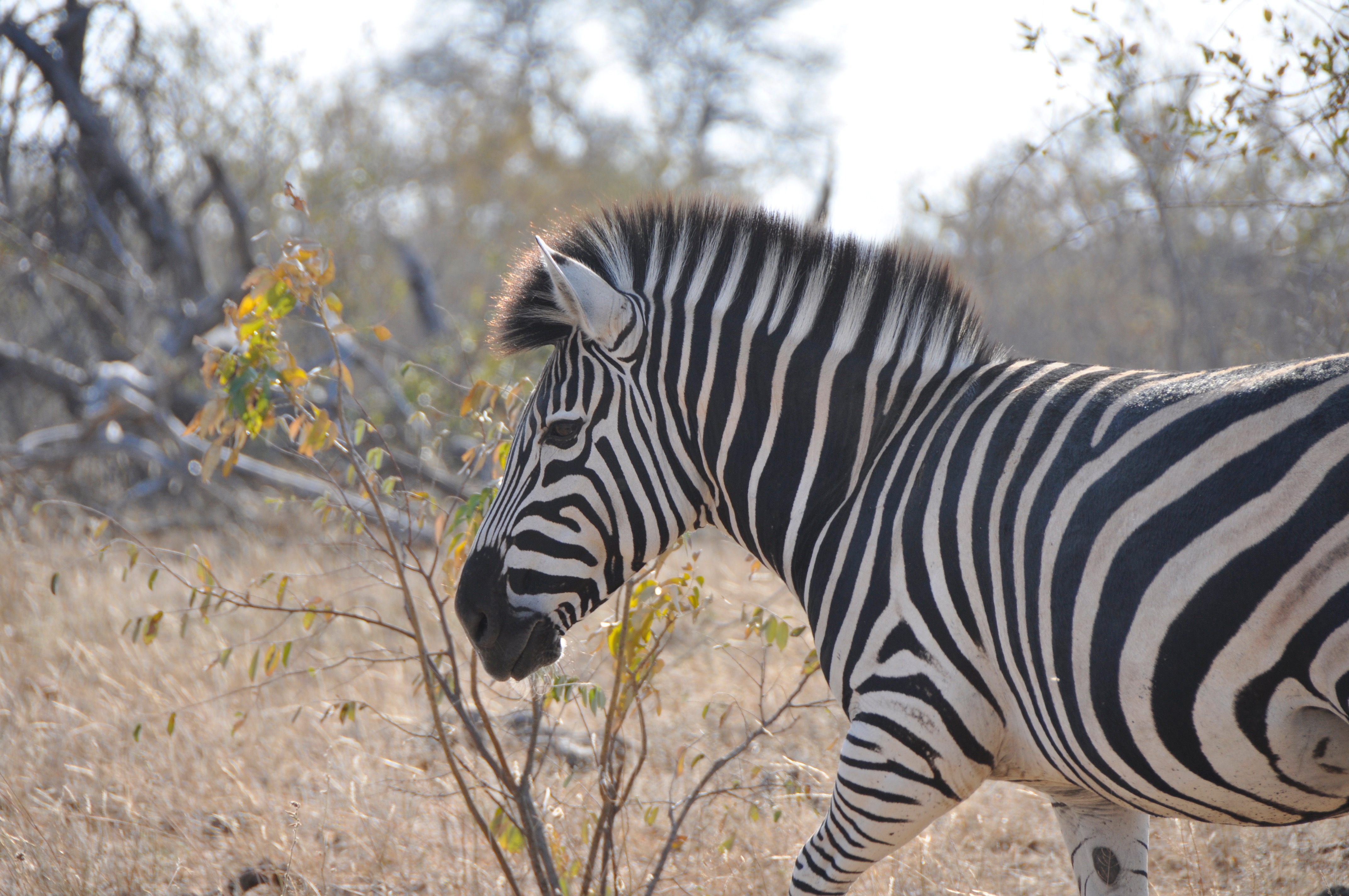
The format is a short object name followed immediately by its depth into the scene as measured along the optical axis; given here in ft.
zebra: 54.07
